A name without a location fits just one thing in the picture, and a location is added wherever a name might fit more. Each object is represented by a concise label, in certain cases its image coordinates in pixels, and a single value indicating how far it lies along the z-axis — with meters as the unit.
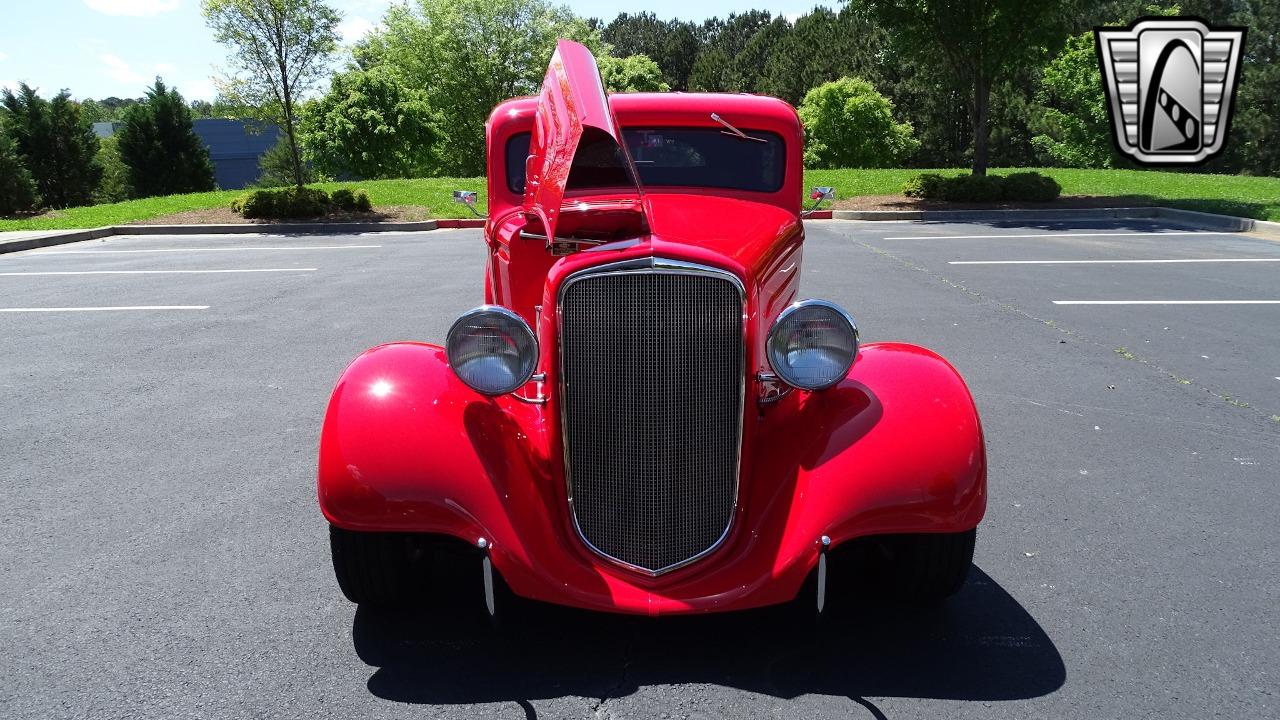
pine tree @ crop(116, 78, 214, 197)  33.75
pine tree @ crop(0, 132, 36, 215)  23.83
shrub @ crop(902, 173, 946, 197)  18.95
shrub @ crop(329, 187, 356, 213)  18.55
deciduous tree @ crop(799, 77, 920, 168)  45.44
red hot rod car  2.77
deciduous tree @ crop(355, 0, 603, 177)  42.50
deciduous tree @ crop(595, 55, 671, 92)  47.25
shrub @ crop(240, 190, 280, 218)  17.89
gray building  76.12
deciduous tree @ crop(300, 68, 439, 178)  39.50
